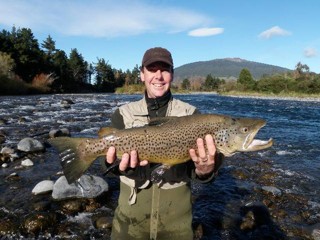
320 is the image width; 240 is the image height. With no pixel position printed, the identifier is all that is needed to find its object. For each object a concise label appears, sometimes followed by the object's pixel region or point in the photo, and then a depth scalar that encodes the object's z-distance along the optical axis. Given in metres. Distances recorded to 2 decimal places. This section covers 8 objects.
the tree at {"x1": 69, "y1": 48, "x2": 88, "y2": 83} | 64.42
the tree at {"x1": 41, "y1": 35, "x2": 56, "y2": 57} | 60.05
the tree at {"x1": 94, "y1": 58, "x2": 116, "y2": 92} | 70.70
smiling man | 2.28
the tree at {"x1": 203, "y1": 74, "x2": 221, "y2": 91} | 95.42
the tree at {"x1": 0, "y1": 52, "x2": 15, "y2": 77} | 33.91
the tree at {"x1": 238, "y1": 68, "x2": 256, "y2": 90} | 62.24
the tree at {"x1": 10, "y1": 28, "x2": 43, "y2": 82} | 44.70
